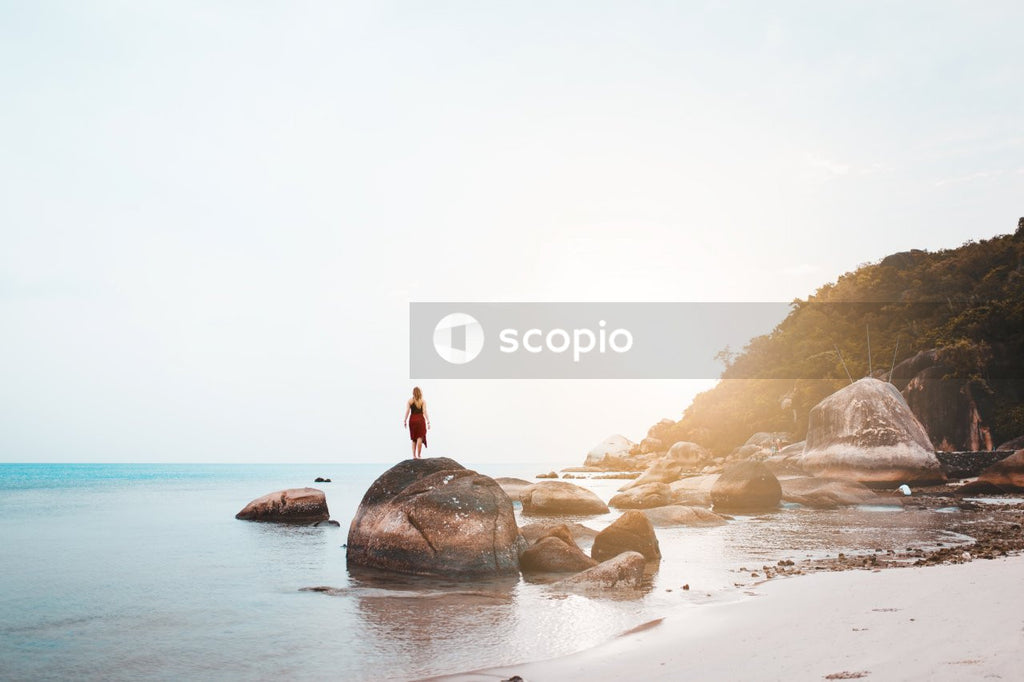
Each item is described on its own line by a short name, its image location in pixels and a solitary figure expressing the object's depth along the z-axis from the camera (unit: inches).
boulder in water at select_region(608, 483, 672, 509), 1127.6
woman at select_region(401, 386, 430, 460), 657.0
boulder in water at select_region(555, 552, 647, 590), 465.1
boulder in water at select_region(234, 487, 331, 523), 964.0
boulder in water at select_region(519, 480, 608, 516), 1065.5
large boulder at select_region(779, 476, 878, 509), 1128.2
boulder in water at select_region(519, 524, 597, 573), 540.1
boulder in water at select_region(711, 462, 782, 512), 1114.1
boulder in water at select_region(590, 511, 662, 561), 580.1
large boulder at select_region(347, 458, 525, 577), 526.9
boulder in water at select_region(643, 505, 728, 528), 855.7
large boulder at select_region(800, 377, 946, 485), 1316.4
